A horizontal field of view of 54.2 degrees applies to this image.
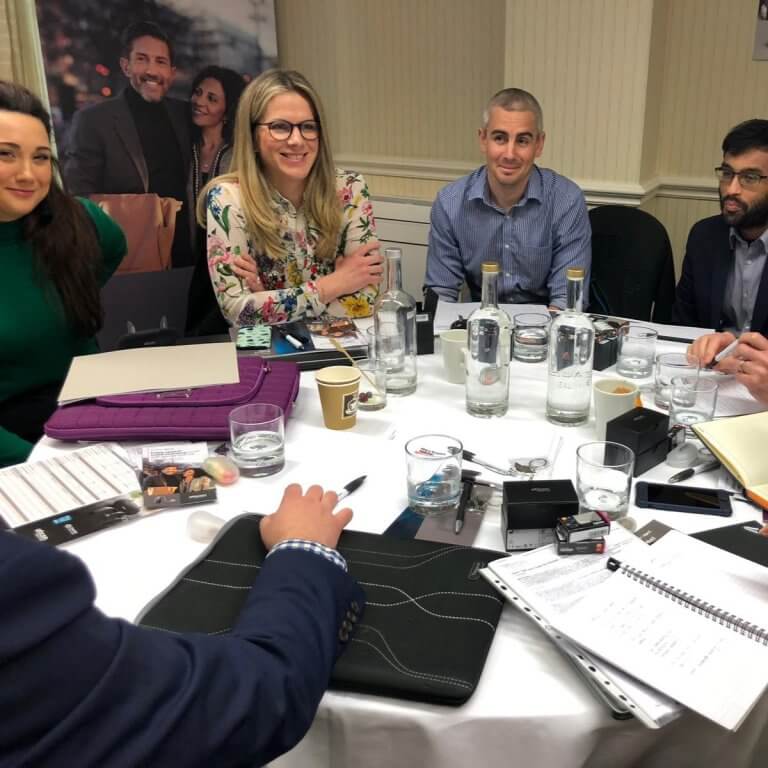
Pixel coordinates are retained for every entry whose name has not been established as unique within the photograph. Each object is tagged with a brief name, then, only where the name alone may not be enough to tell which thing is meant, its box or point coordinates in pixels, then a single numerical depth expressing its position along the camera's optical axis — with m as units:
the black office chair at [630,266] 2.60
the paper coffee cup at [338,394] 1.44
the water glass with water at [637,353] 1.70
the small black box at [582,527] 1.01
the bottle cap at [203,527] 1.11
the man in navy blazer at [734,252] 2.29
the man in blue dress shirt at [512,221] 2.54
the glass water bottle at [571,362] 1.45
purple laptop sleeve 1.40
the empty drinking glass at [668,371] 1.56
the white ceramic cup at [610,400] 1.38
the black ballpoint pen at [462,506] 1.11
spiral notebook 0.79
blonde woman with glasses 2.19
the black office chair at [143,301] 3.39
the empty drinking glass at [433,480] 1.17
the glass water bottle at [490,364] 1.50
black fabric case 0.82
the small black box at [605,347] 1.71
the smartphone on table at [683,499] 1.15
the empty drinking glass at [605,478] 1.14
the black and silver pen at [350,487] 1.22
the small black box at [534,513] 1.04
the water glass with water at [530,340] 1.82
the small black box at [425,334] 1.85
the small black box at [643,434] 1.24
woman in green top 1.91
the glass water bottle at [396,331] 1.64
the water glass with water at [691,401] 1.42
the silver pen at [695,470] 1.25
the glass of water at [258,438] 1.30
